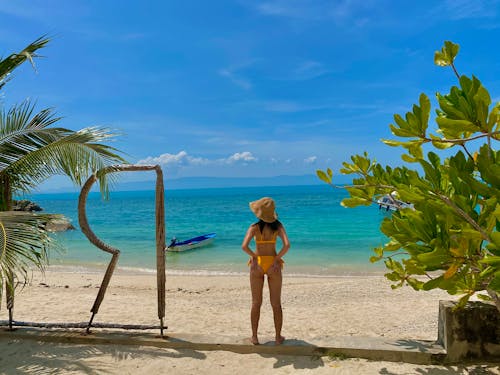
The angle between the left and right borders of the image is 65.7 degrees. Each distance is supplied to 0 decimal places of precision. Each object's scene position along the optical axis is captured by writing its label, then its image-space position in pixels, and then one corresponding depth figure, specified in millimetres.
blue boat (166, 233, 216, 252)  18747
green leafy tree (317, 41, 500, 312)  1902
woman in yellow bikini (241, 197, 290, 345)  4125
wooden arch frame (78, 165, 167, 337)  4609
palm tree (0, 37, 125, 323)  4559
